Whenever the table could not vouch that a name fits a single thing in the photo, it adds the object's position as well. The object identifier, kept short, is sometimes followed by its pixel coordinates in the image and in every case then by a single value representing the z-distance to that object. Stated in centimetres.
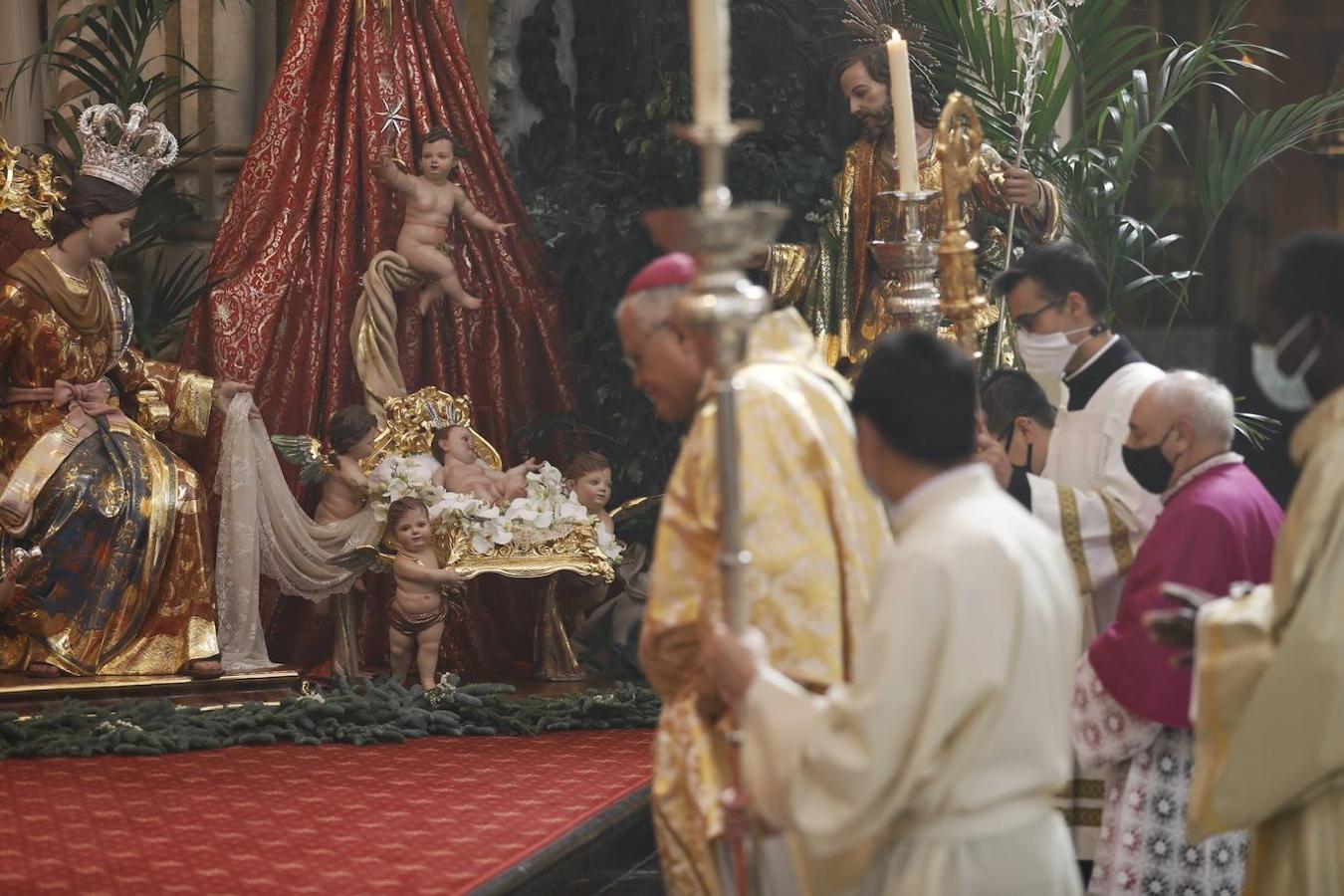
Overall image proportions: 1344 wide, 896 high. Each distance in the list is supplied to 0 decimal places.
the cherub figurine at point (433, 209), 885
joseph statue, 828
